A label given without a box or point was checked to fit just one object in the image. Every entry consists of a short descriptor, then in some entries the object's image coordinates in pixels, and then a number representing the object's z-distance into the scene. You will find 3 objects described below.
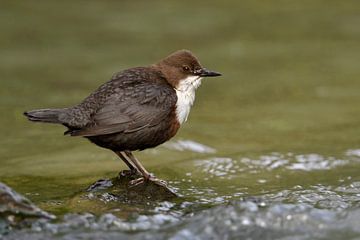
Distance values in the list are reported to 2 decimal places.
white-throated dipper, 10.59
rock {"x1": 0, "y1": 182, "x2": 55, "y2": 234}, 8.77
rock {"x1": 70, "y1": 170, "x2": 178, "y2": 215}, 9.74
